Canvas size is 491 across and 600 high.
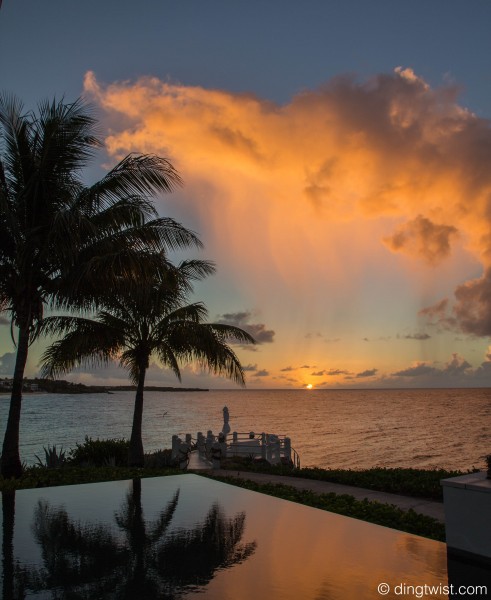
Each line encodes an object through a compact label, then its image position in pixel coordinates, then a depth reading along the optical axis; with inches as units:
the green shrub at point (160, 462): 723.4
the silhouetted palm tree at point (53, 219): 484.4
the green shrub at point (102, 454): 666.2
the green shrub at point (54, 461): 609.3
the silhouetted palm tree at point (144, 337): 645.3
